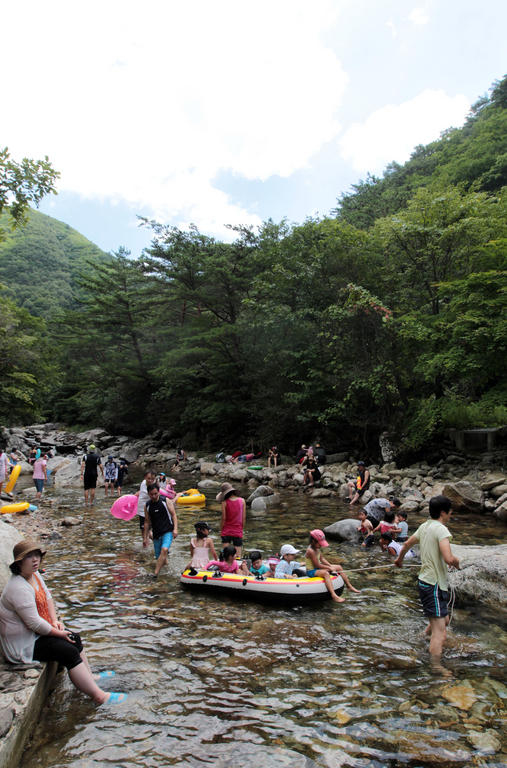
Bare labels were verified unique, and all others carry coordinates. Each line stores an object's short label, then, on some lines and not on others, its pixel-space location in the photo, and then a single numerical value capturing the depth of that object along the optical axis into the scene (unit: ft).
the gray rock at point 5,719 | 9.66
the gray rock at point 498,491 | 39.68
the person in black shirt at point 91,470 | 45.57
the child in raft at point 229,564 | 22.61
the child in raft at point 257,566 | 22.86
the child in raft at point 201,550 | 23.34
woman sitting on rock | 11.96
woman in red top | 24.70
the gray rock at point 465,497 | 38.50
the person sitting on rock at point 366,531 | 30.60
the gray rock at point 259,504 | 45.44
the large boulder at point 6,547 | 15.40
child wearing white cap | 22.27
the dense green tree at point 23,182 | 30.94
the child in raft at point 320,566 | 20.71
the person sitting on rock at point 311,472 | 55.31
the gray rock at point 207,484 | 58.66
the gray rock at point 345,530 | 32.58
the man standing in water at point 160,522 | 24.27
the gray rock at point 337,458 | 63.87
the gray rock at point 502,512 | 35.19
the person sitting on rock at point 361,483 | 44.34
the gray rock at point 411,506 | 40.60
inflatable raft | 20.15
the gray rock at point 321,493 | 50.20
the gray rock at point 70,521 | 36.83
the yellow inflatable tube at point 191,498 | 47.60
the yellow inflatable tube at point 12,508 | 40.57
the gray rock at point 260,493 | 49.21
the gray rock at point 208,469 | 73.94
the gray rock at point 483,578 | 20.22
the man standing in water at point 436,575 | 15.02
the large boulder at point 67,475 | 65.36
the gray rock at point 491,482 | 41.14
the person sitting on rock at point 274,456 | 69.26
